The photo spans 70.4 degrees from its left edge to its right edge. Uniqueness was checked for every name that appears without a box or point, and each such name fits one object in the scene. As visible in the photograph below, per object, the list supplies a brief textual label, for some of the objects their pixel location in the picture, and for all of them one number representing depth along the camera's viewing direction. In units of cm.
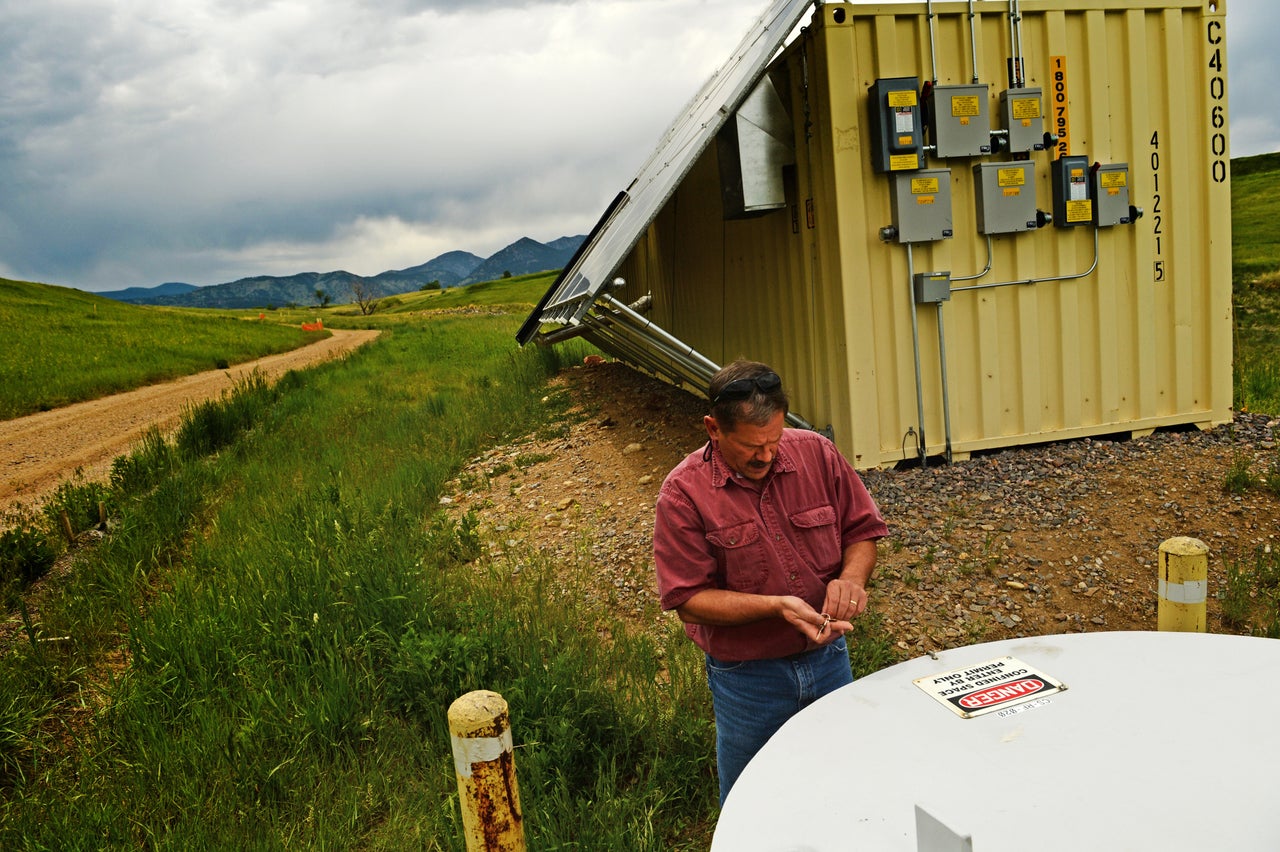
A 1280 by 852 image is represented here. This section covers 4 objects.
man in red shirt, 259
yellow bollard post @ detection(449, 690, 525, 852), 213
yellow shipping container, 664
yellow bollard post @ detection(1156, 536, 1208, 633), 295
